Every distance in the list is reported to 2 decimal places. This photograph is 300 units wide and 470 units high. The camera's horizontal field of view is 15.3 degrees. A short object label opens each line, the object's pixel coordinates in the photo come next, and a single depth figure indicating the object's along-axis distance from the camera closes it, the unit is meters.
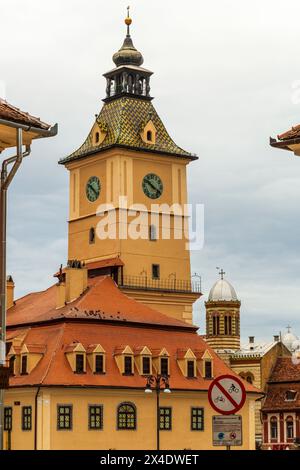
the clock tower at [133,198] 87.38
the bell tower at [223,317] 133.00
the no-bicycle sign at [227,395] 20.30
